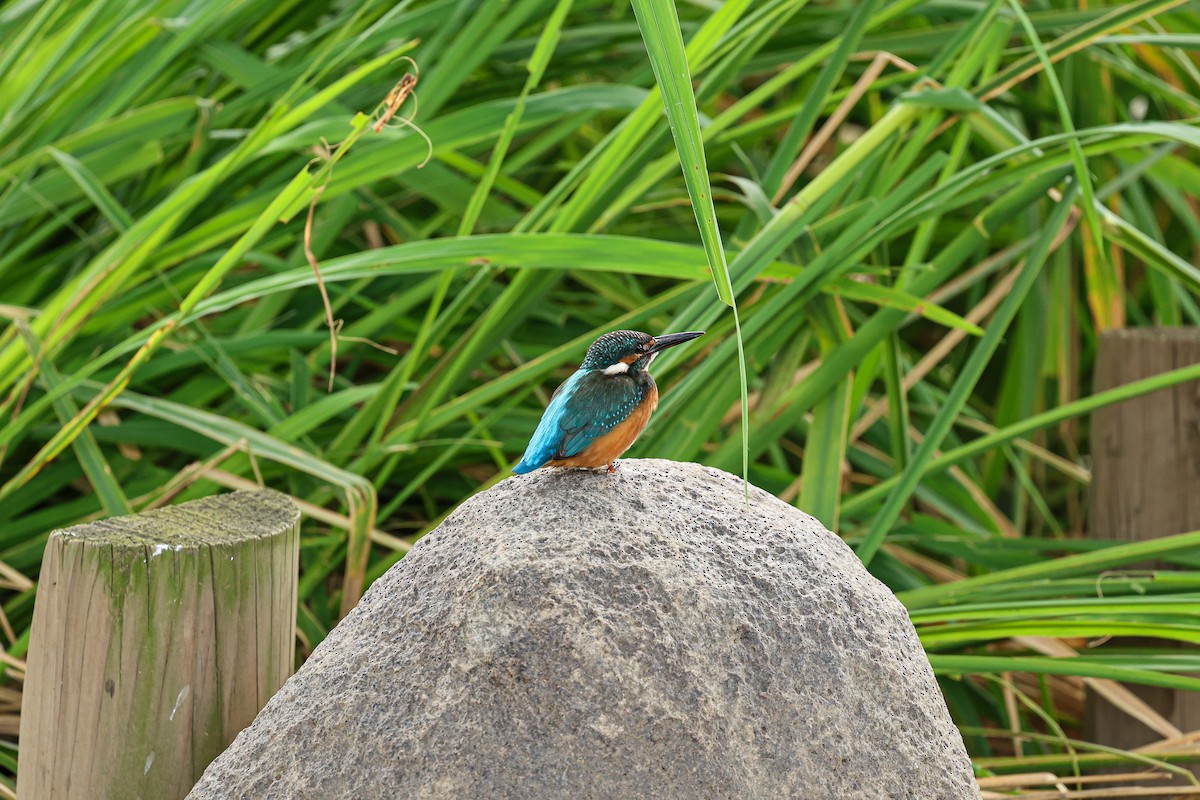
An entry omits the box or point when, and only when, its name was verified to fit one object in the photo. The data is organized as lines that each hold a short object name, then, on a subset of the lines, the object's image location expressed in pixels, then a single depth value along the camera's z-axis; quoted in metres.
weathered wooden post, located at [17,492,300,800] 7.97
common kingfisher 7.96
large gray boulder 7.88
